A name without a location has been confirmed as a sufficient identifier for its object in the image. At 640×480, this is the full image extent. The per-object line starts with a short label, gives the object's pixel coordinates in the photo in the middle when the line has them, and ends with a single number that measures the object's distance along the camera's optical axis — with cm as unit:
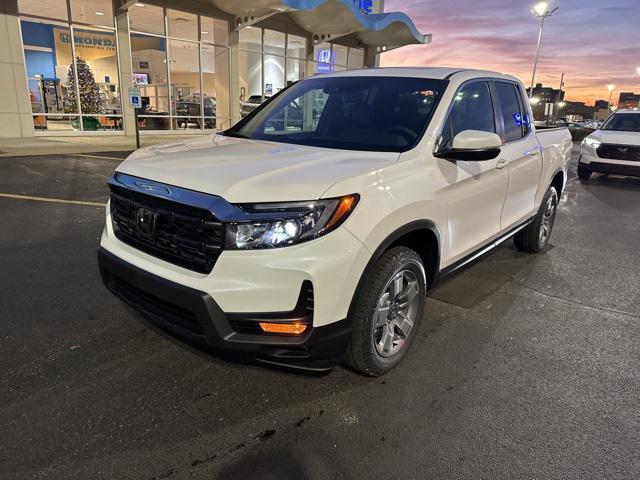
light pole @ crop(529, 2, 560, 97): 3142
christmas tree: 1745
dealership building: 1620
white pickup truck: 242
